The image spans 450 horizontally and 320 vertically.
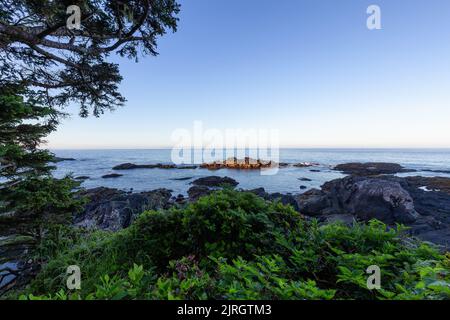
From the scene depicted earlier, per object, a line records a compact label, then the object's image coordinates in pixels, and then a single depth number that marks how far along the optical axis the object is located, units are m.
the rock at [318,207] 16.55
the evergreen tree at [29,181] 4.72
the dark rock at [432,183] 25.21
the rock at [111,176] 40.01
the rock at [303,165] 56.54
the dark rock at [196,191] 23.01
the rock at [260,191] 21.06
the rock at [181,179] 36.78
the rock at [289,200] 16.19
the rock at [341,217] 14.25
